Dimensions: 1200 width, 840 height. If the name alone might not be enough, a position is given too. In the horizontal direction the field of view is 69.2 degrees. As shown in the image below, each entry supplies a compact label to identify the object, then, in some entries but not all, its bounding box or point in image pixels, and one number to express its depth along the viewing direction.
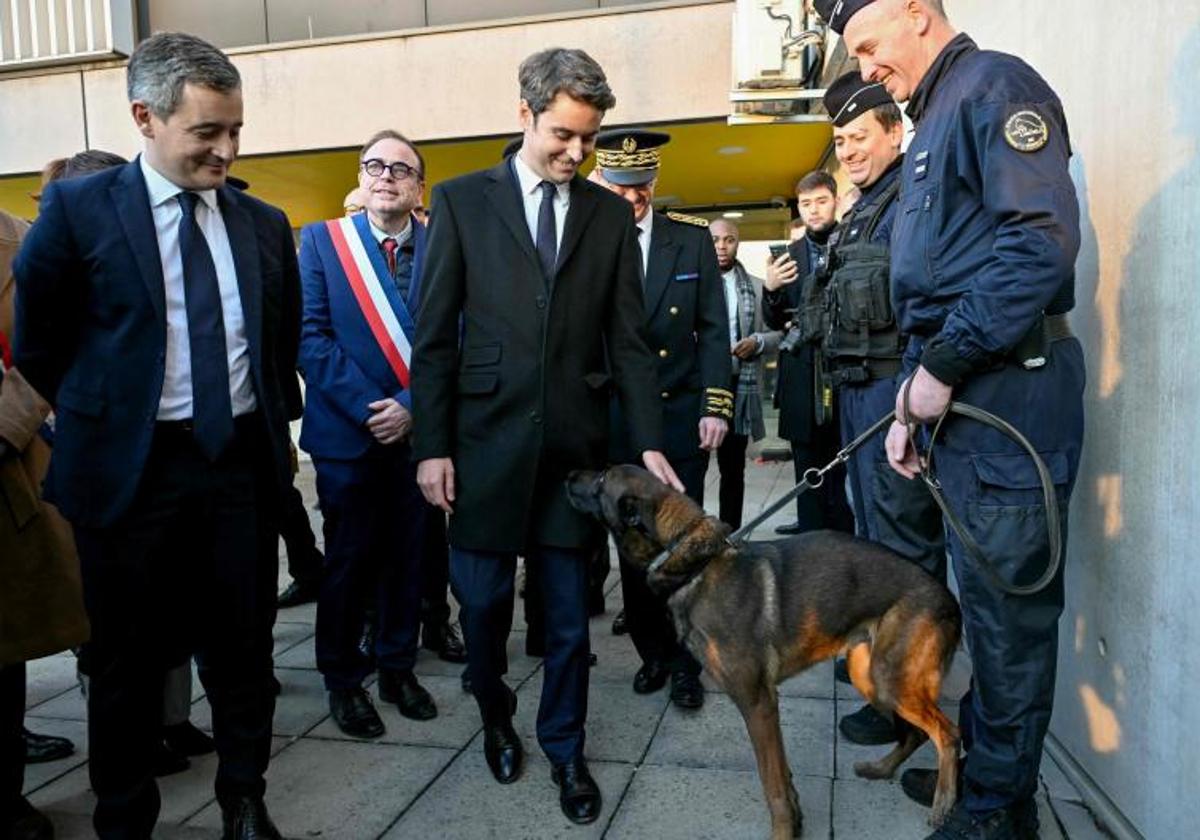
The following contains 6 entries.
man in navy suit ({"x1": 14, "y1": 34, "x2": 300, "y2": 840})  2.29
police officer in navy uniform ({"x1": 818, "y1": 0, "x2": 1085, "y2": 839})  2.11
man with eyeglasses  3.53
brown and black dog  2.68
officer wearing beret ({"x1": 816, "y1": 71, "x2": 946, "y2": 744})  3.09
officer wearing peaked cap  3.83
